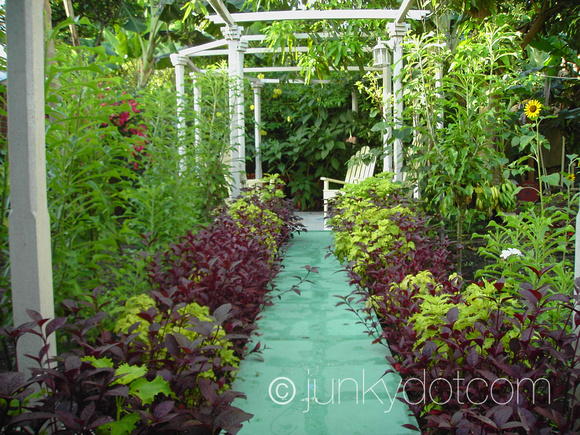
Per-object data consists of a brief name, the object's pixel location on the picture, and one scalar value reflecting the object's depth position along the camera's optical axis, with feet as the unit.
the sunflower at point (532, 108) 12.01
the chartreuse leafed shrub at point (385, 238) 9.86
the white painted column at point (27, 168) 4.54
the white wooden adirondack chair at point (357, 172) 22.94
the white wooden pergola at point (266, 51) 16.76
